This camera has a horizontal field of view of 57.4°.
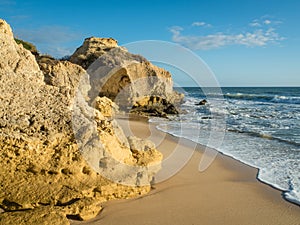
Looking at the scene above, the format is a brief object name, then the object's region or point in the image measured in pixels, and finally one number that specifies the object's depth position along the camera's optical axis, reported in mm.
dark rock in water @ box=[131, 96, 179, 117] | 18094
